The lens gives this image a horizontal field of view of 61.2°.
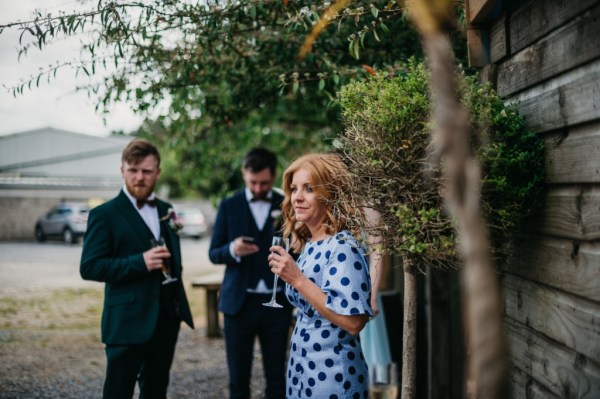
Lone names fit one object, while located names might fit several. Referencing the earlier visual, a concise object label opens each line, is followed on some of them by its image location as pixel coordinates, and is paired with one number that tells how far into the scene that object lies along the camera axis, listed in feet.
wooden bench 25.20
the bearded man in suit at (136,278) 10.65
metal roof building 89.97
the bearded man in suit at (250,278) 12.73
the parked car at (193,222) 87.56
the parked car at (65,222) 75.97
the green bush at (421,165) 7.09
